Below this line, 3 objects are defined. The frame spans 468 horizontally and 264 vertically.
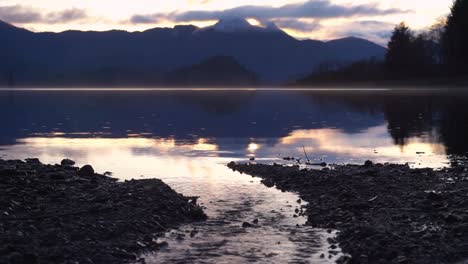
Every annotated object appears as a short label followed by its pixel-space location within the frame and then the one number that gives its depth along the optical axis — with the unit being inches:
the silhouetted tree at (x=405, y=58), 7785.4
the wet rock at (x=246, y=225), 751.1
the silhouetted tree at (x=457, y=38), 6318.9
